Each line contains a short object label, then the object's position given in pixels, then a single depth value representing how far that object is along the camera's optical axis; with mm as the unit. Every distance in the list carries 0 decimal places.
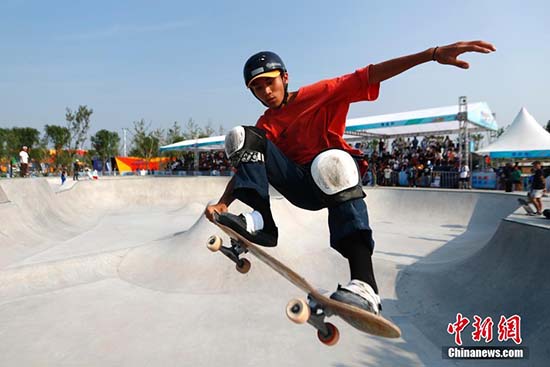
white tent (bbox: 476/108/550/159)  15680
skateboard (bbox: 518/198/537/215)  9525
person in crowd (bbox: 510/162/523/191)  15236
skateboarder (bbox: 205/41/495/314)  1895
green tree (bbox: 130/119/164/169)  53219
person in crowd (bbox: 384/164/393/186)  20881
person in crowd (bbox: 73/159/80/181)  27830
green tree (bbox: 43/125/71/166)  45281
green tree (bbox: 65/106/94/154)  45375
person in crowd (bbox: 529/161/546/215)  9406
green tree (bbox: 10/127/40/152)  54031
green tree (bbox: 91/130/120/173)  67125
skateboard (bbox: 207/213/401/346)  1689
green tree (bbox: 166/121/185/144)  57300
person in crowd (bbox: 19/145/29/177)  15902
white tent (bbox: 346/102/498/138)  17516
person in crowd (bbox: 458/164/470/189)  17219
